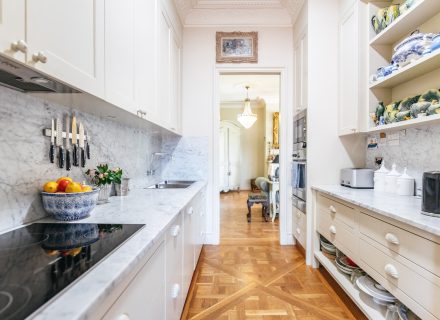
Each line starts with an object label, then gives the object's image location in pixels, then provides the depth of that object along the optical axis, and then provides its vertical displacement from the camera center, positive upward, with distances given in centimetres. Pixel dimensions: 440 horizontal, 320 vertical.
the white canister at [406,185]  188 -18
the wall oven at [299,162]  271 -2
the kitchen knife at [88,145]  158 +10
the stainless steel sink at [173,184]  283 -27
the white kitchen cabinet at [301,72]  274 +100
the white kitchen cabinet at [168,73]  217 +86
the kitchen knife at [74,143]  141 +10
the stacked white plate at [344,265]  196 -82
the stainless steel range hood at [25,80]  76 +29
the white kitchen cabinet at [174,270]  124 -59
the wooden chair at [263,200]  442 -68
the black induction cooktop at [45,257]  51 -27
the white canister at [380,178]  212 -15
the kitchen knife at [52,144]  125 +8
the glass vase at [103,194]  156 -21
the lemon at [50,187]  114 -12
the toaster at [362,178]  228 -16
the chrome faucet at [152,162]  275 -1
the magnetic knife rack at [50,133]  121 +14
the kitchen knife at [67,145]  137 +9
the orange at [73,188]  115 -12
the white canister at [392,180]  200 -16
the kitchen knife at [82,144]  149 +10
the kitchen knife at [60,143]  129 +9
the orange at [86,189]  122 -13
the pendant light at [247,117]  597 +101
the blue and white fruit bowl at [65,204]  111 -19
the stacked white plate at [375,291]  150 -80
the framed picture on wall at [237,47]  320 +143
